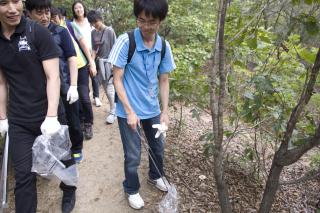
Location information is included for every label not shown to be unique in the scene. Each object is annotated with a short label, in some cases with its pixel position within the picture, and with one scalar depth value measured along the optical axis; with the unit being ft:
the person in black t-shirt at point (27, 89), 7.34
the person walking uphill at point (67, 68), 9.65
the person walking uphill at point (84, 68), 13.10
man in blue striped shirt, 7.75
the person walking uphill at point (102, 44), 16.31
